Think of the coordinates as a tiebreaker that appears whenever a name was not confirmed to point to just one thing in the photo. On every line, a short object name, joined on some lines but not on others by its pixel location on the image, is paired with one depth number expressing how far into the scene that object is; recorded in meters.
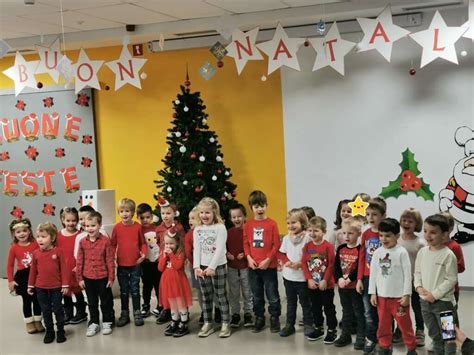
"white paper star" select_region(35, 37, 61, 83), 5.98
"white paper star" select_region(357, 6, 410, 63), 5.20
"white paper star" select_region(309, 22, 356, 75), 5.46
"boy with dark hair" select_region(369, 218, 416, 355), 4.13
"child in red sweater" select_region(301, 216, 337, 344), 4.75
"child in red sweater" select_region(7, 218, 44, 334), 5.48
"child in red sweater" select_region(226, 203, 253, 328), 5.33
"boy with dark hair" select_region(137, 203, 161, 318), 5.77
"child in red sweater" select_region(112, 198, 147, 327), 5.59
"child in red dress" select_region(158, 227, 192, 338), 5.19
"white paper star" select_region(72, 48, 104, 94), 6.05
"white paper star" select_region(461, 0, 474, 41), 5.01
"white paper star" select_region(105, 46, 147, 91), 5.99
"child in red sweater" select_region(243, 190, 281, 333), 5.10
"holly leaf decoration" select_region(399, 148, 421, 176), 6.41
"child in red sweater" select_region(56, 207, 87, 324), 5.66
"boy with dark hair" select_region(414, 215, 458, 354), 4.05
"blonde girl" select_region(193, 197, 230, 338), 5.04
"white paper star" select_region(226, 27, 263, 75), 5.68
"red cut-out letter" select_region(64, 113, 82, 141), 7.78
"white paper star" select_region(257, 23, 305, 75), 5.63
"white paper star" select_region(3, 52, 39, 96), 6.12
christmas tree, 6.32
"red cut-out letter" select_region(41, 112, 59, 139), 7.83
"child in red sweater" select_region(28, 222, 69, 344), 5.16
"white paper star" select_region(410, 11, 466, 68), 5.16
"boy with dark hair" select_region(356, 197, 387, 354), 4.45
